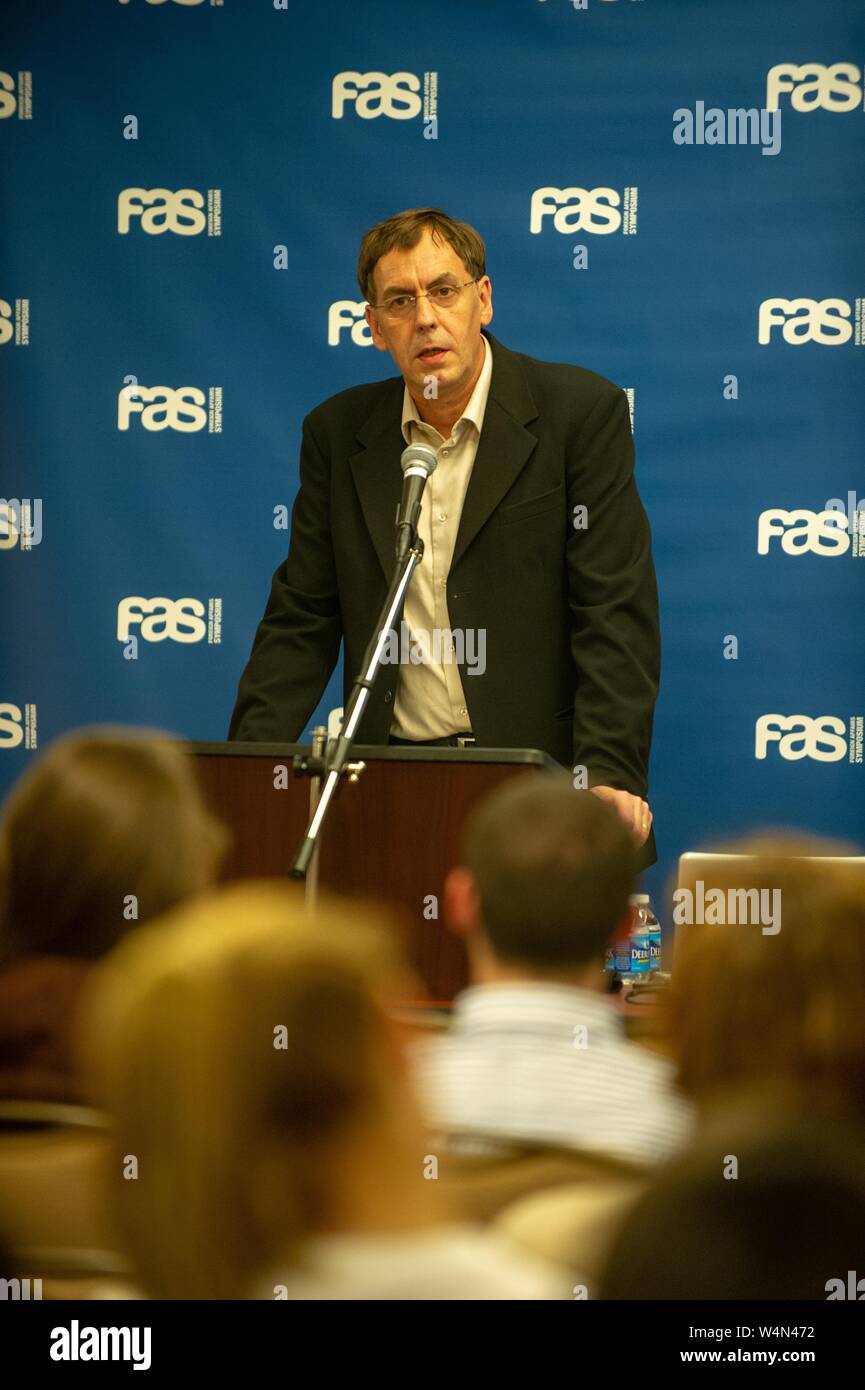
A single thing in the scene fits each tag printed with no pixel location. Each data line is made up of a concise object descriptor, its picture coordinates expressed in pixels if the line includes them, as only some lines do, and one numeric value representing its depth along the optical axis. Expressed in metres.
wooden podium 8.45
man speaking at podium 8.94
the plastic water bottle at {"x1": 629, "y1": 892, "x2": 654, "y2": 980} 8.86
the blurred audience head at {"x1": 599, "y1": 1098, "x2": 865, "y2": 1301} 4.20
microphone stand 8.35
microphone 8.52
